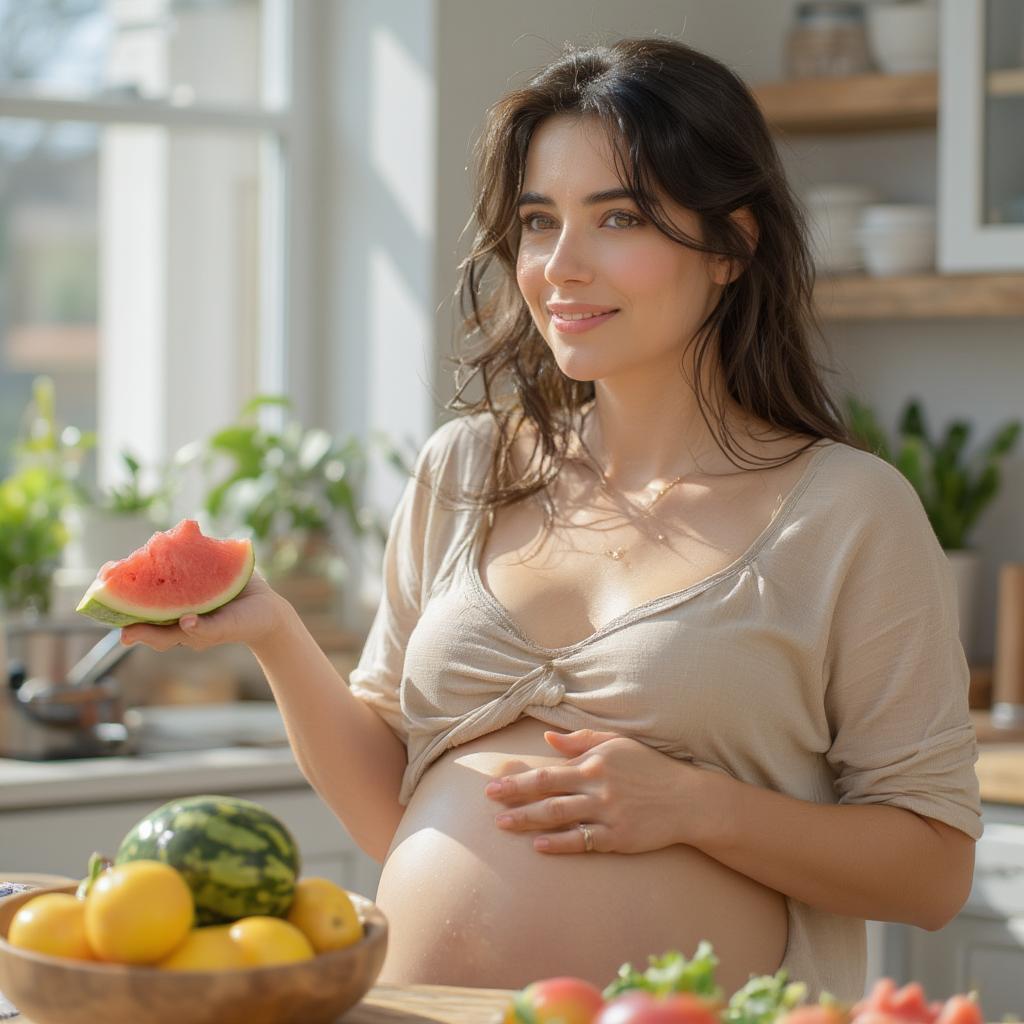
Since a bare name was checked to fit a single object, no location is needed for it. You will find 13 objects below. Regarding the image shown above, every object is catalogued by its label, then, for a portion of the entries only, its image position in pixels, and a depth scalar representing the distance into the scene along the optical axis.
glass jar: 3.60
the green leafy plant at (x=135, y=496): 3.40
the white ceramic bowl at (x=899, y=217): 3.46
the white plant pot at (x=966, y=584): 3.48
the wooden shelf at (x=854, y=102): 3.46
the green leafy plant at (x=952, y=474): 3.51
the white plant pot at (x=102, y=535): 3.38
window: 3.44
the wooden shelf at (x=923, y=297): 3.28
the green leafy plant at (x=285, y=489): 3.41
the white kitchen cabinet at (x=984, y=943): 2.74
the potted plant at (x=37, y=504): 3.21
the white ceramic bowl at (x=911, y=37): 3.50
